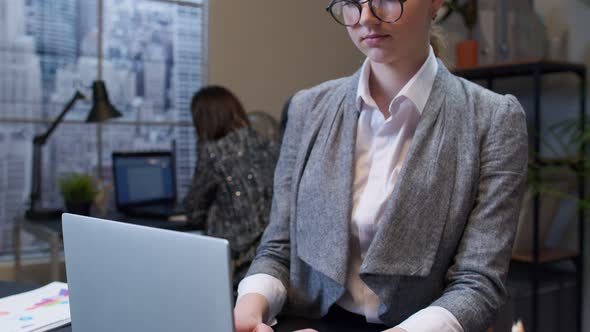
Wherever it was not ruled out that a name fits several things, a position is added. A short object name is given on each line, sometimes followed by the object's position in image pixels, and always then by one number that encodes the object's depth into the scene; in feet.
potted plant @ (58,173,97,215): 9.52
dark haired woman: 8.58
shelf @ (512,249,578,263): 9.49
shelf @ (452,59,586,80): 9.32
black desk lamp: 9.72
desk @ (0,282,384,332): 3.49
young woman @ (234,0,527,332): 3.38
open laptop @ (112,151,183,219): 10.30
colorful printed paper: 3.57
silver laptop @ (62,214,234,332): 2.07
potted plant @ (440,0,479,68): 10.65
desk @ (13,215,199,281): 8.76
